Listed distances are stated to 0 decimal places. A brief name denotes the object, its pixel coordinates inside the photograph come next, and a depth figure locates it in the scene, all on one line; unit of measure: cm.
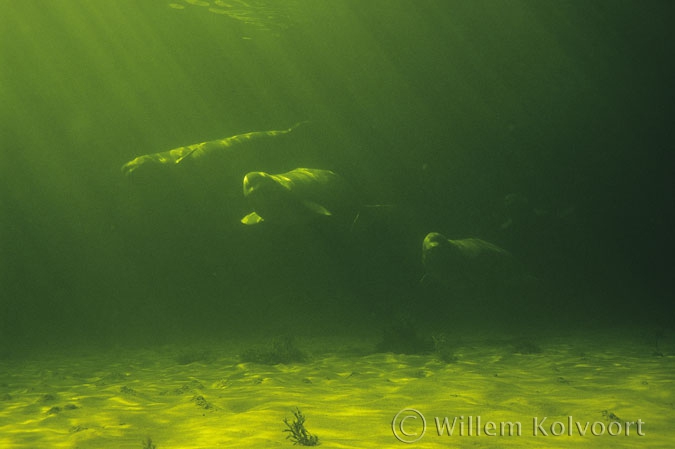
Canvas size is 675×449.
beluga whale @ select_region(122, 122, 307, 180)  1211
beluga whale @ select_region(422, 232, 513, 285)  1042
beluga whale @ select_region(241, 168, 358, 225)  988
